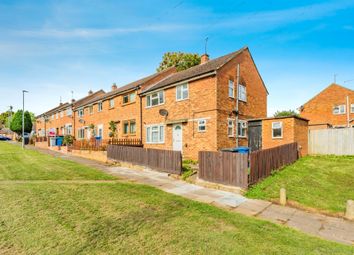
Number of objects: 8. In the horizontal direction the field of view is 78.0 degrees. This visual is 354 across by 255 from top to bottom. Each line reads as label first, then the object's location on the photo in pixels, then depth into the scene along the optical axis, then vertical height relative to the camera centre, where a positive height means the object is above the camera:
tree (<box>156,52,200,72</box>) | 39.75 +13.38
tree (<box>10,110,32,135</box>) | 50.78 +2.07
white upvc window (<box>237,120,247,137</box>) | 17.33 +0.25
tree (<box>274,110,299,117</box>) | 60.97 +5.33
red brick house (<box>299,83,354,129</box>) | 29.95 +3.50
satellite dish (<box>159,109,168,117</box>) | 18.91 +1.68
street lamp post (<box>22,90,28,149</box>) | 30.79 +4.90
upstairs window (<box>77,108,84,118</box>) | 33.12 +2.97
